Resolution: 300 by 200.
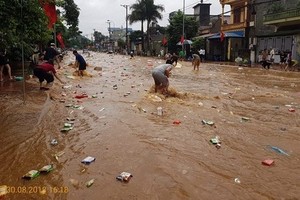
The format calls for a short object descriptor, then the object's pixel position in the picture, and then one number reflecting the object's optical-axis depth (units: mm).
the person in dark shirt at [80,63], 15555
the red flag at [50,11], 10838
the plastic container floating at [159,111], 7943
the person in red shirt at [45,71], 11055
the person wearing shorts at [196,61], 22031
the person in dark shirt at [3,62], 13023
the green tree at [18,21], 10047
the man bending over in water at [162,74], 9977
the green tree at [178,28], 43781
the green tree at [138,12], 52406
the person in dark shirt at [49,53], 15312
